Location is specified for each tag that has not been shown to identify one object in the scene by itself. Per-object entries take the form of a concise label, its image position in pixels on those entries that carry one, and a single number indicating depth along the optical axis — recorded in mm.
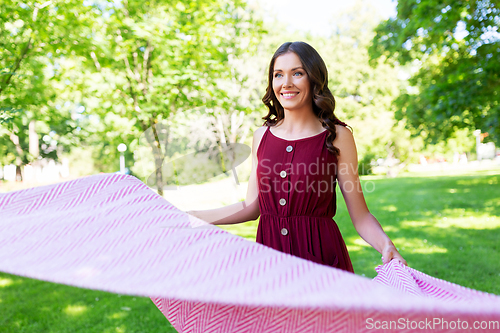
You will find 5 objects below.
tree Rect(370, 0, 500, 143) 7426
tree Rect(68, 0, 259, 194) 7316
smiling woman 1684
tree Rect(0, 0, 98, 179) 4940
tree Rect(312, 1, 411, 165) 30500
